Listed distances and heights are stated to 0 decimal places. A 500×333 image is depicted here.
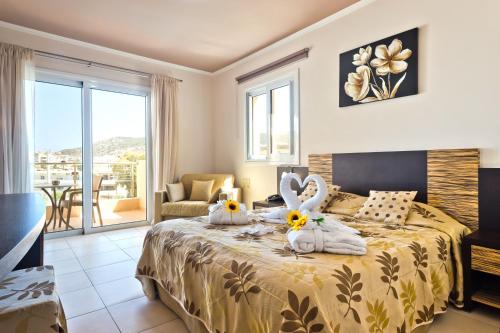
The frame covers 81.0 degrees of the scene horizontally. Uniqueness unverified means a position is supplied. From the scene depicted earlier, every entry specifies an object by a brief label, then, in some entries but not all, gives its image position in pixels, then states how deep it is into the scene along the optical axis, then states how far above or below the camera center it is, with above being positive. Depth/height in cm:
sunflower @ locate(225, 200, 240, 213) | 237 -36
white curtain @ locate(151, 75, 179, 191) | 475 +55
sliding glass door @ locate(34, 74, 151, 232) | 409 +16
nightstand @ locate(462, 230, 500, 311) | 192 -69
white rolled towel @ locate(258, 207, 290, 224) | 243 -46
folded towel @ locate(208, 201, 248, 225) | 234 -44
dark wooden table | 83 -25
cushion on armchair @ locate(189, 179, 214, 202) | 450 -43
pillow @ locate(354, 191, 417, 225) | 237 -38
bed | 126 -57
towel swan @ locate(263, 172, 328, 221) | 232 -30
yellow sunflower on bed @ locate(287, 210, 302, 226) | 182 -34
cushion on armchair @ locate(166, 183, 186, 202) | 439 -45
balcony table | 411 -48
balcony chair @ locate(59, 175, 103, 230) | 425 -53
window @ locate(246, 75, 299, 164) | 399 +61
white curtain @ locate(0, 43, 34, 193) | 351 +55
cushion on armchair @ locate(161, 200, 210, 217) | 408 -65
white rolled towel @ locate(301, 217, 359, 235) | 171 -40
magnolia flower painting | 276 +94
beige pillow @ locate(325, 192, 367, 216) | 278 -41
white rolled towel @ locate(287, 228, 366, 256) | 159 -45
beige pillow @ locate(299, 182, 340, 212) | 297 -32
